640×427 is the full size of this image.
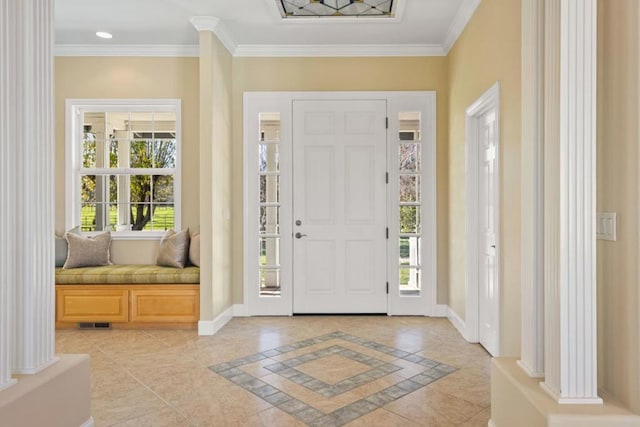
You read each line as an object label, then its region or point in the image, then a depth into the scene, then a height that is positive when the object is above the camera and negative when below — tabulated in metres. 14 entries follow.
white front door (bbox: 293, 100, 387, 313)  4.66 +0.07
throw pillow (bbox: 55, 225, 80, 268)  4.49 -0.39
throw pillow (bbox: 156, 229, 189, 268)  4.40 -0.39
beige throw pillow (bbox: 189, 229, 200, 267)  4.42 -0.39
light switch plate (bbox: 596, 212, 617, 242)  1.70 -0.06
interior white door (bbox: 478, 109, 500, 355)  3.32 -0.20
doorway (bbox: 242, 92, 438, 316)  4.66 +0.11
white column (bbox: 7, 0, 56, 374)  1.90 +0.11
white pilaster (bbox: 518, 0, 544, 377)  1.95 +0.05
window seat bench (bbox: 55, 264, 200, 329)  4.20 -0.83
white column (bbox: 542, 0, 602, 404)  1.66 +0.02
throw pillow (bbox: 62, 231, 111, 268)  4.42 -0.40
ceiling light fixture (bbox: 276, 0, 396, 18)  3.68 +1.82
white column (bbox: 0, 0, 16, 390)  1.75 +0.06
